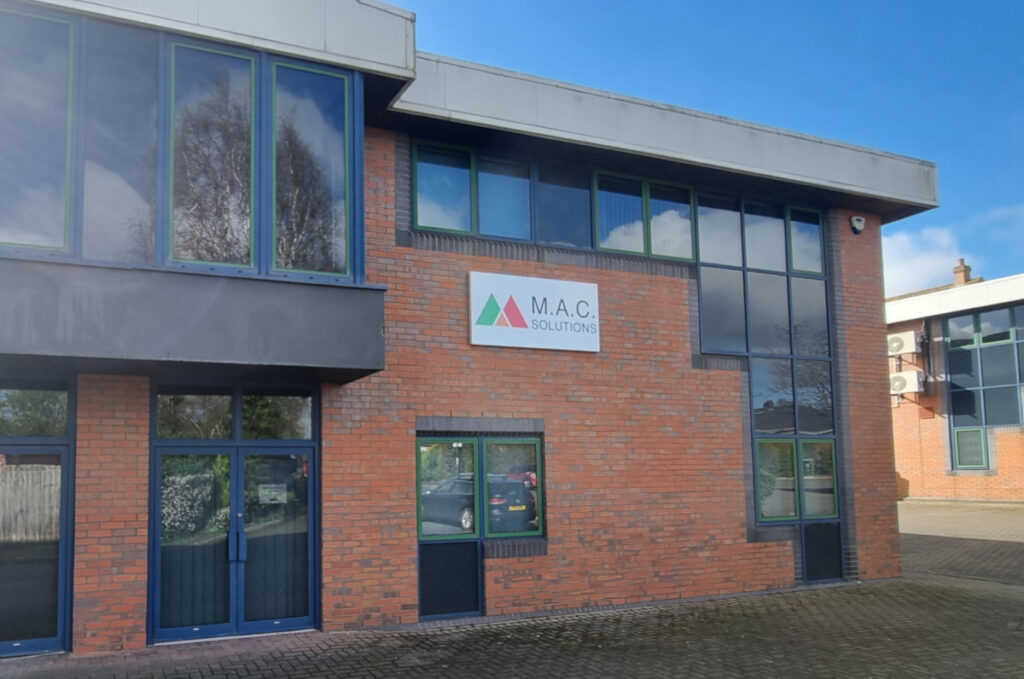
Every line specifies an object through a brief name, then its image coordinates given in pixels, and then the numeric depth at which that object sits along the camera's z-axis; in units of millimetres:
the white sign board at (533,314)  10961
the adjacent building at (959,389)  27969
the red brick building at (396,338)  8172
